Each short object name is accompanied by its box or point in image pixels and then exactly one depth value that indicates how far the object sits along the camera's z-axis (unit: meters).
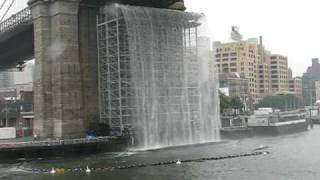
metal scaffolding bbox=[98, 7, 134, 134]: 67.38
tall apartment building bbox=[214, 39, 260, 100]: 192.25
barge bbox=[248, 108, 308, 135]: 103.25
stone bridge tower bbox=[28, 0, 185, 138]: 67.25
